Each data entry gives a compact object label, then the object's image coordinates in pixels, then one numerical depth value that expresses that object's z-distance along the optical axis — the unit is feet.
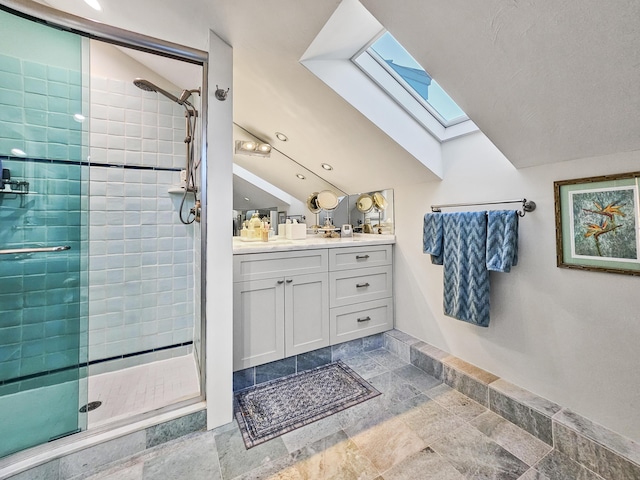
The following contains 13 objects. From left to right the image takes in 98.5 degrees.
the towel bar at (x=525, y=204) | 5.05
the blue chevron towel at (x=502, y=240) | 5.09
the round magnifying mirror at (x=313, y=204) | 9.08
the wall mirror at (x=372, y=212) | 8.36
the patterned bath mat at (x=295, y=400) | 4.91
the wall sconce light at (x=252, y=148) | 7.75
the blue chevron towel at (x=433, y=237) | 6.45
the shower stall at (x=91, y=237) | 4.84
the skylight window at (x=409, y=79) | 5.67
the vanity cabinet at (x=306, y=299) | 5.90
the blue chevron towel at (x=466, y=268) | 5.57
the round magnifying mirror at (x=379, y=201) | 8.47
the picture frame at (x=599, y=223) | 3.96
